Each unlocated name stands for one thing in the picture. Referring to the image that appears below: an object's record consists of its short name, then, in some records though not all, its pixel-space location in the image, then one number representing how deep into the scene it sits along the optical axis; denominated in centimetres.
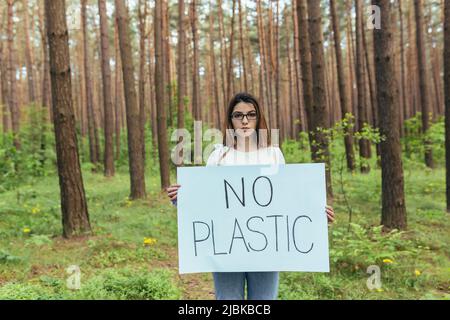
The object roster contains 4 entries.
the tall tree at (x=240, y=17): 2078
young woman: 231
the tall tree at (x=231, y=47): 1850
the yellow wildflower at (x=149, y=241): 598
